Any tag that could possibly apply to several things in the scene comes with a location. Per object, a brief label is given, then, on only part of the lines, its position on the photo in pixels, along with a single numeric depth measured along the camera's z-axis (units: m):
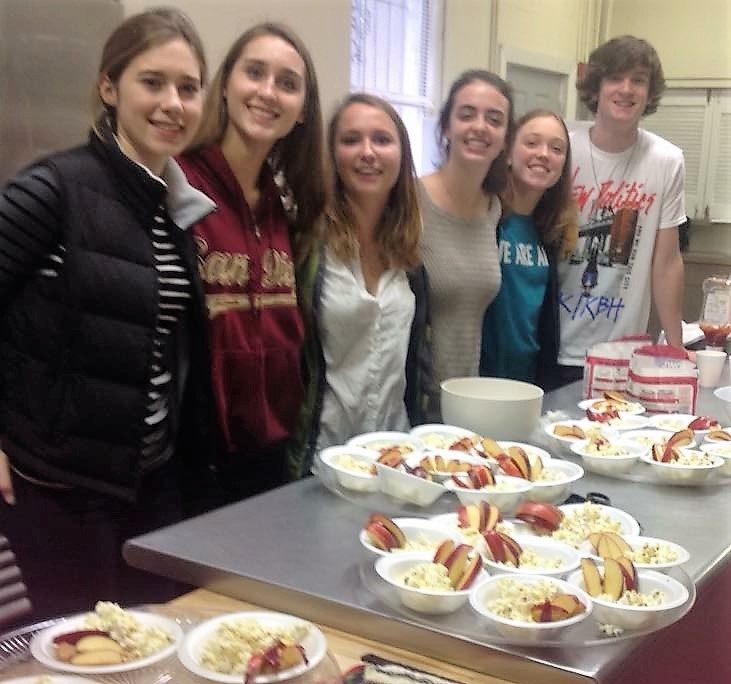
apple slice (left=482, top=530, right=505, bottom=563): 1.19
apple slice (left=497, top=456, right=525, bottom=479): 1.48
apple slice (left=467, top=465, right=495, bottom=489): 1.42
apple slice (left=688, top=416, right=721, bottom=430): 1.87
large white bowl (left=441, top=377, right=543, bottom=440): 1.76
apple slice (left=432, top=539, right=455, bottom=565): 1.15
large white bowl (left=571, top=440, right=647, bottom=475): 1.62
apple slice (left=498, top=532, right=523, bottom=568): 1.18
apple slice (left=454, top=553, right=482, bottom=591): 1.10
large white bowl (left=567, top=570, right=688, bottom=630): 1.05
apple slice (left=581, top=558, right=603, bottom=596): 1.10
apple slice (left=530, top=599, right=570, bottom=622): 1.02
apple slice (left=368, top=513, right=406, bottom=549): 1.24
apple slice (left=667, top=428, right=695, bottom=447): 1.68
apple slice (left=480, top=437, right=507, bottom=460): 1.56
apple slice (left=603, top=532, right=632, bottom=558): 1.21
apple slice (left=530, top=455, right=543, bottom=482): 1.49
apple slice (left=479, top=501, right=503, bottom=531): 1.27
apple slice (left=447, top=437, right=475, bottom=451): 1.61
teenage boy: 2.72
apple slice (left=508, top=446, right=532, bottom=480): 1.49
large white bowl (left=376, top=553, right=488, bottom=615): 1.07
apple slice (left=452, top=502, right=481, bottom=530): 1.28
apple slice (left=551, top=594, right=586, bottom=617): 1.04
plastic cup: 2.43
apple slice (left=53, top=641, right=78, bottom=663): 0.98
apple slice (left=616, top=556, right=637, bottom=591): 1.10
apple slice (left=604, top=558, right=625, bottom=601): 1.08
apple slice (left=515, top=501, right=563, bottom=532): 1.31
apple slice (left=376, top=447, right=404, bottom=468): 1.45
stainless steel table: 1.01
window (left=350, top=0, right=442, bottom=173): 4.11
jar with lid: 2.70
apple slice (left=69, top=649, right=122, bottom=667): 0.97
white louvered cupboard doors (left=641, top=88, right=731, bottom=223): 5.68
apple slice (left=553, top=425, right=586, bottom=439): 1.76
